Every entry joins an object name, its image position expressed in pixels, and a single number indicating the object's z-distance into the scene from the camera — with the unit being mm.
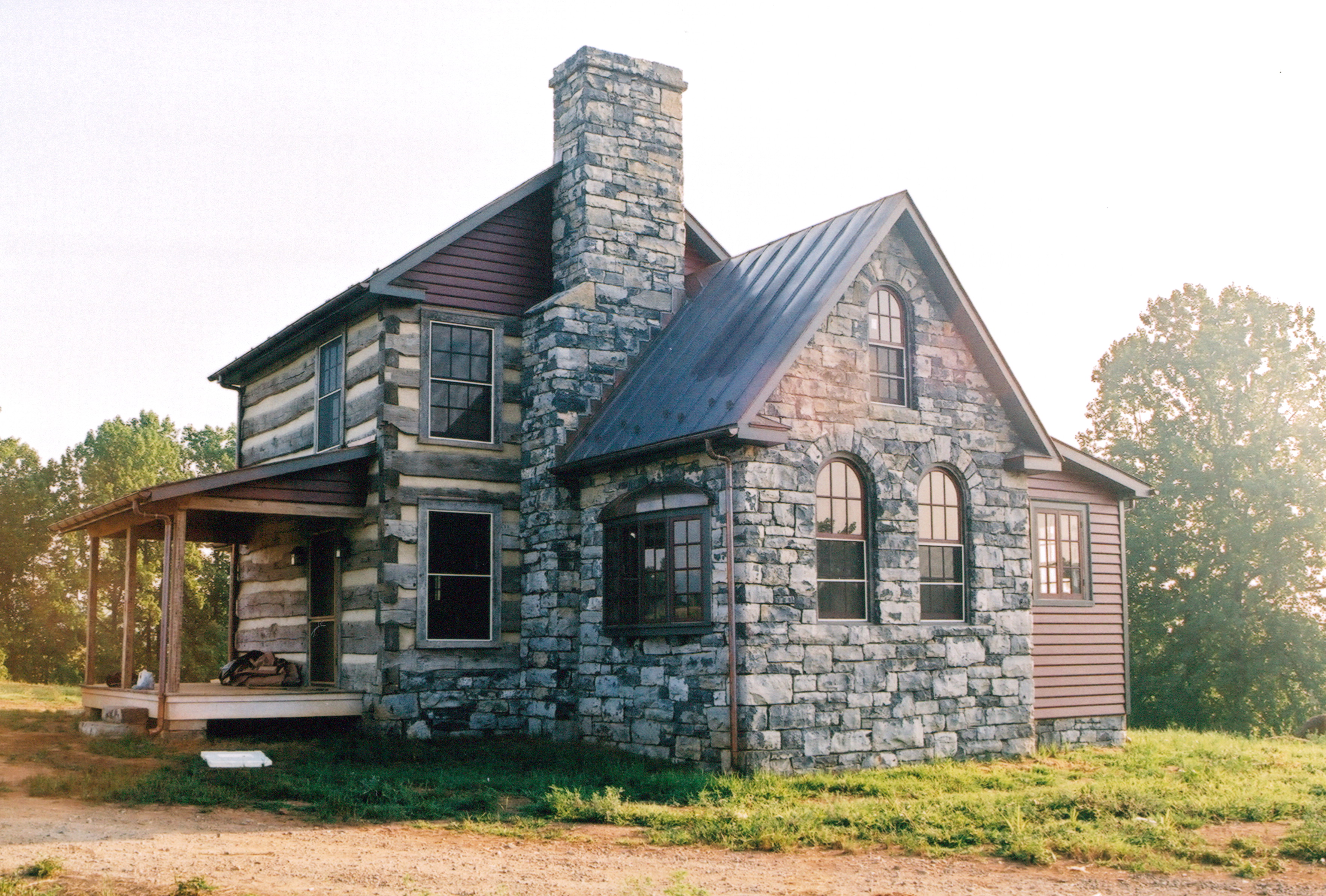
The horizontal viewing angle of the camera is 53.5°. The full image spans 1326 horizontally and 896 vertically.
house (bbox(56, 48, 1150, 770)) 14305
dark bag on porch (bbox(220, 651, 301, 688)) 18734
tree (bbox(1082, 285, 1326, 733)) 33906
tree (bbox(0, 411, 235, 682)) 47500
